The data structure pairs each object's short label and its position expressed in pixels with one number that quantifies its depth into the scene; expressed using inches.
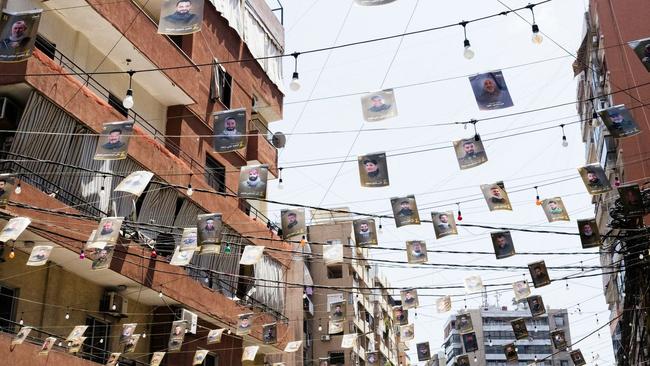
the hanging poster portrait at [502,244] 786.8
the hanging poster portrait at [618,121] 608.1
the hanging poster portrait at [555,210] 758.5
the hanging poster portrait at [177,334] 823.1
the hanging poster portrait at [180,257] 756.0
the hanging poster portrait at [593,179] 678.5
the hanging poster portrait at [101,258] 715.4
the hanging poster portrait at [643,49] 540.7
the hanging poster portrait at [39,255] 660.7
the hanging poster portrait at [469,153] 608.7
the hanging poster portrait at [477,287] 860.0
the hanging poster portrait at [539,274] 865.2
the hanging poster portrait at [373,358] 1792.1
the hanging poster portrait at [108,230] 667.4
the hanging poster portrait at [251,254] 793.6
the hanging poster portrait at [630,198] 762.8
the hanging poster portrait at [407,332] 1254.5
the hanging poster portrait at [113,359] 768.3
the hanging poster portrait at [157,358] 829.2
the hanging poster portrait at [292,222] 754.2
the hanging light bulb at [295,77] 509.2
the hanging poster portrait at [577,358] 1246.3
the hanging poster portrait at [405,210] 689.0
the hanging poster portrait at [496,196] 697.6
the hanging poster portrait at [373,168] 622.5
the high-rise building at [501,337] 4655.5
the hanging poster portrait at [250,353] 995.3
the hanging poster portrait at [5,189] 600.7
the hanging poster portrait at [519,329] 1167.0
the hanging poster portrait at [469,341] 1350.8
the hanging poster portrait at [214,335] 882.1
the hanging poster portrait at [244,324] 930.1
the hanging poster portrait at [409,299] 1023.0
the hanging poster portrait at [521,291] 950.4
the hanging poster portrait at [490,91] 544.1
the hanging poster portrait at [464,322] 1166.3
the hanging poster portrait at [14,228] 603.2
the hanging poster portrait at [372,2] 422.7
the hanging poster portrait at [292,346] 1079.6
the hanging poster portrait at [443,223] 744.3
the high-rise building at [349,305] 2223.2
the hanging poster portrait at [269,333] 992.9
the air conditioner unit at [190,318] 860.6
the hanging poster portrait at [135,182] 650.8
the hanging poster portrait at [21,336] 635.5
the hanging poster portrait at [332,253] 774.2
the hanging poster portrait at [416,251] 796.0
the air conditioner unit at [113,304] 808.9
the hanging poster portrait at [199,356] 897.8
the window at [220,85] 1045.2
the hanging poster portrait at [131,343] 790.5
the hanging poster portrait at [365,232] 754.8
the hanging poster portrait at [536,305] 1085.1
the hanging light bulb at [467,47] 489.4
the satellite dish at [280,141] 935.3
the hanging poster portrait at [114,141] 614.2
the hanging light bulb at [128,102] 590.9
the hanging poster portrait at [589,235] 754.8
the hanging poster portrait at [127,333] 788.0
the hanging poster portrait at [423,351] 1344.7
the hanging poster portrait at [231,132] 628.1
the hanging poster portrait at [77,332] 713.0
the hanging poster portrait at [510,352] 1261.1
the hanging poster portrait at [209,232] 717.9
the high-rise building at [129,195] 691.4
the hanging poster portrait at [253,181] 659.4
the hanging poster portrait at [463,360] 1445.7
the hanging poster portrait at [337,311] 1082.1
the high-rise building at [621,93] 1027.3
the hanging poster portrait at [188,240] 724.0
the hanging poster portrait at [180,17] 511.5
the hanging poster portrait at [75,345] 717.9
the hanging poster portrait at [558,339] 1210.4
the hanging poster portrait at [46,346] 668.1
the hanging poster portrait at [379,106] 553.6
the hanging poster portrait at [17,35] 481.1
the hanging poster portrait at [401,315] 1123.2
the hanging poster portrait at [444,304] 983.6
